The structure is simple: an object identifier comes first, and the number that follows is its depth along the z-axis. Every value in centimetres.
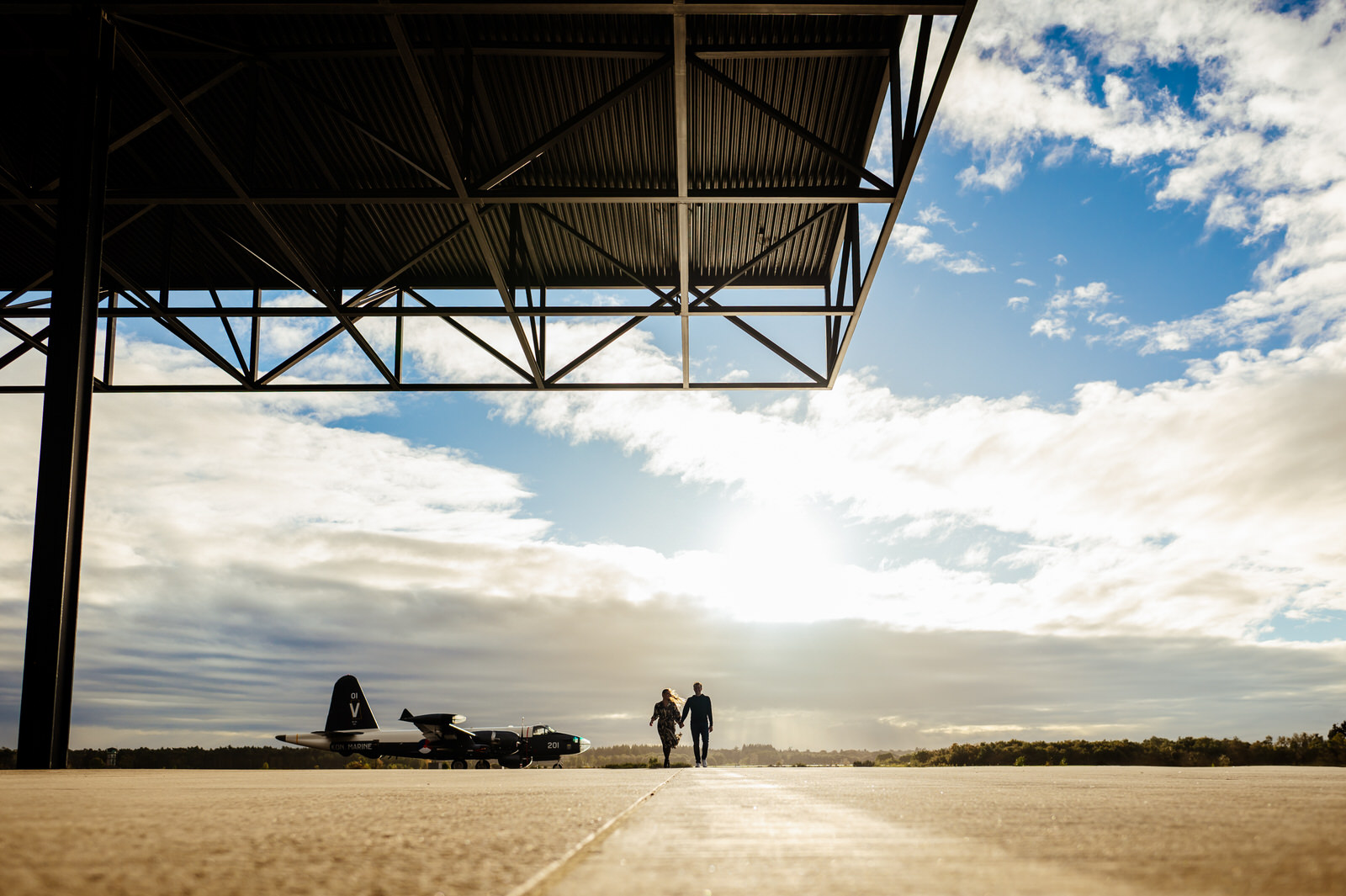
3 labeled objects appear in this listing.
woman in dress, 1816
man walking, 1612
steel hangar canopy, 916
